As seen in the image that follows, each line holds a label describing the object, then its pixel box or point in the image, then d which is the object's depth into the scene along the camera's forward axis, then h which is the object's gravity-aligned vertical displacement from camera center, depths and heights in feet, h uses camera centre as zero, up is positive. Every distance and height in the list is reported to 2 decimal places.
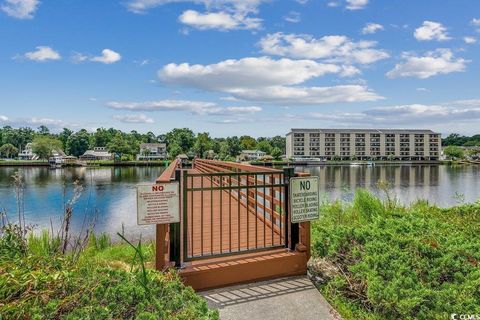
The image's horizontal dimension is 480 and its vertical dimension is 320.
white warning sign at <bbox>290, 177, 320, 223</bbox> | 14.35 -2.12
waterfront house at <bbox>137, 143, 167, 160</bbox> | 371.15 +2.39
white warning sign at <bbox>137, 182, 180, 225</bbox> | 12.10 -1.91
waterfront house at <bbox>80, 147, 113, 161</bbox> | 354.74 -1.86
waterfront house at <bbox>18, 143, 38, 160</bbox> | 371.76 -0.01
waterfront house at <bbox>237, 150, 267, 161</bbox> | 372.83 -2.94
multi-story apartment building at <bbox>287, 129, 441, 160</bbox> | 400.67 +8.73
